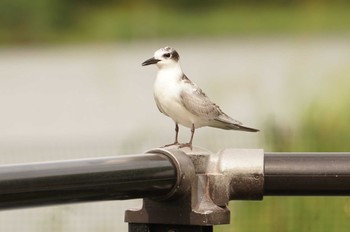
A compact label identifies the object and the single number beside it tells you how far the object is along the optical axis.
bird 6.12
